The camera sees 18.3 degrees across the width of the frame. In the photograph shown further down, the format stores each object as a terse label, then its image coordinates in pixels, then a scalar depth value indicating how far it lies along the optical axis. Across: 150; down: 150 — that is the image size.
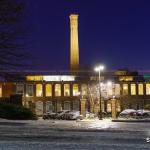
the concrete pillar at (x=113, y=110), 55.14
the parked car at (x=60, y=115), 57.17
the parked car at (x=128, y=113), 56.81
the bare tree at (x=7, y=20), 27.69
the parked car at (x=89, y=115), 58.90
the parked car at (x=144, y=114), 54.38
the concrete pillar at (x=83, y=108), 60.08
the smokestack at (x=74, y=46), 103.81
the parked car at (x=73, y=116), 54.60
